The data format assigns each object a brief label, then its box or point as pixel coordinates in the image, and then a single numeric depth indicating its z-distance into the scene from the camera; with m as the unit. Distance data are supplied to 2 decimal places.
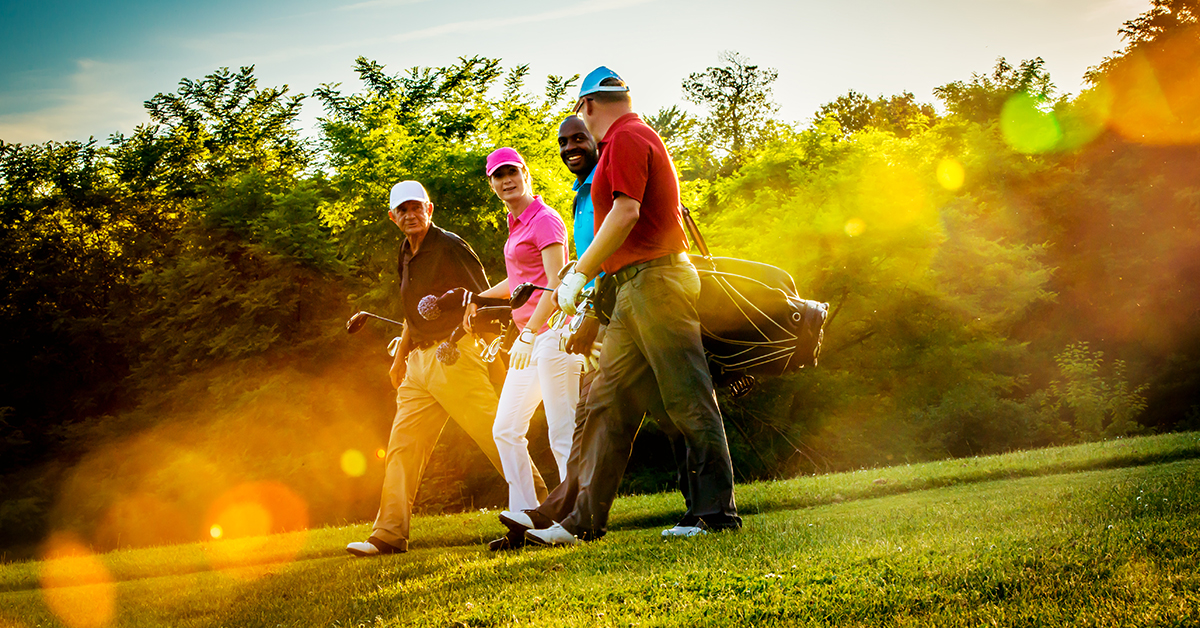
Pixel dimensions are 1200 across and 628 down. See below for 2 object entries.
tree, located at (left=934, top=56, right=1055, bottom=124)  36.72
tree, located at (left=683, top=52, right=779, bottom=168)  47.62
